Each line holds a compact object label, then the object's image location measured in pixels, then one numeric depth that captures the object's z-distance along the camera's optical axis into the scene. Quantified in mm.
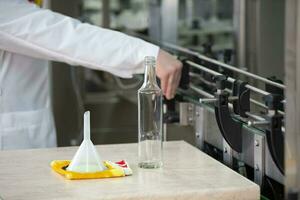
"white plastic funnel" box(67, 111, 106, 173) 2393
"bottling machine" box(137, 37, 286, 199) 2306
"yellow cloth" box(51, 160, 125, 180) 2361
